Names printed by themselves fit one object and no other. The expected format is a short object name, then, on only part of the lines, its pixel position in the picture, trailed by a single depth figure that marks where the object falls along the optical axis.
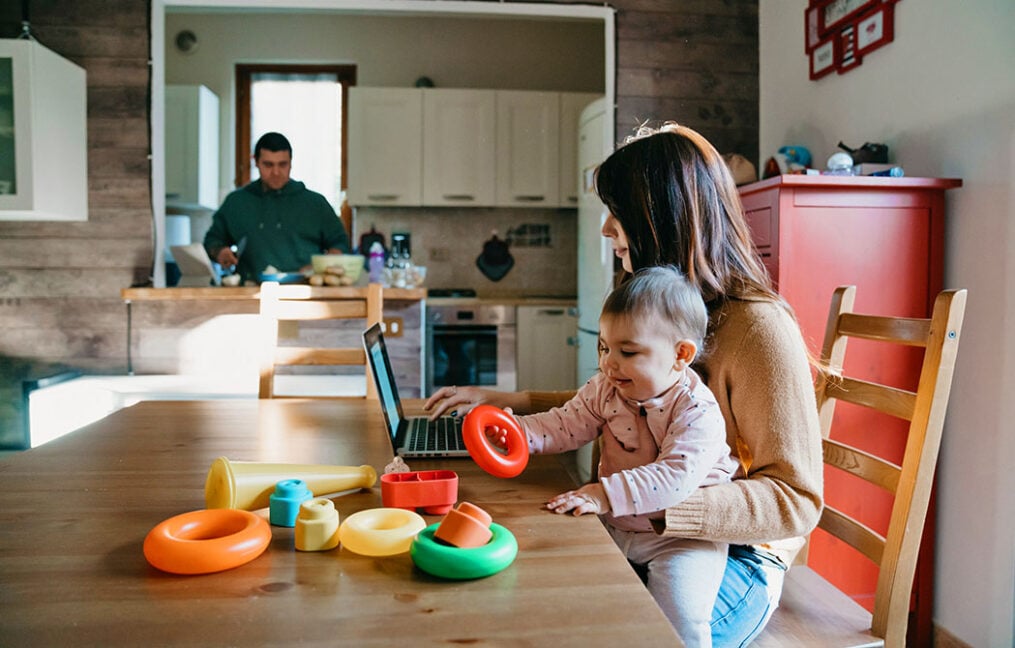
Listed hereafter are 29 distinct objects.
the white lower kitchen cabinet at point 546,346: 4.77
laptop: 1.39
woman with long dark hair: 1.13
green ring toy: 0.82
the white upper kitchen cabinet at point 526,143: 5.09
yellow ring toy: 0.89
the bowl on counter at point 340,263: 3.16
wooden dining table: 0.71
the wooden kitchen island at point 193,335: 3.46
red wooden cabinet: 2.24
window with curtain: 5.57
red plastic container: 1.03
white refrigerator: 3.81
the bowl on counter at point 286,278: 3.29
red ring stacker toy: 1.04
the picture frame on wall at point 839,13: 2.59
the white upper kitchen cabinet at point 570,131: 5.11
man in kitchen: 4.10
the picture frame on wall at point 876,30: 2.44
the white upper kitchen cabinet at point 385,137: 5.04
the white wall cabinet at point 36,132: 3.05
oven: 4.71
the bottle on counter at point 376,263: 4.09
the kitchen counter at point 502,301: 4.73
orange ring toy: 0.83
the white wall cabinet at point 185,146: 5.01
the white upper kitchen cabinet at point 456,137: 5.06
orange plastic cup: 0.84
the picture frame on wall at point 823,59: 2.79
